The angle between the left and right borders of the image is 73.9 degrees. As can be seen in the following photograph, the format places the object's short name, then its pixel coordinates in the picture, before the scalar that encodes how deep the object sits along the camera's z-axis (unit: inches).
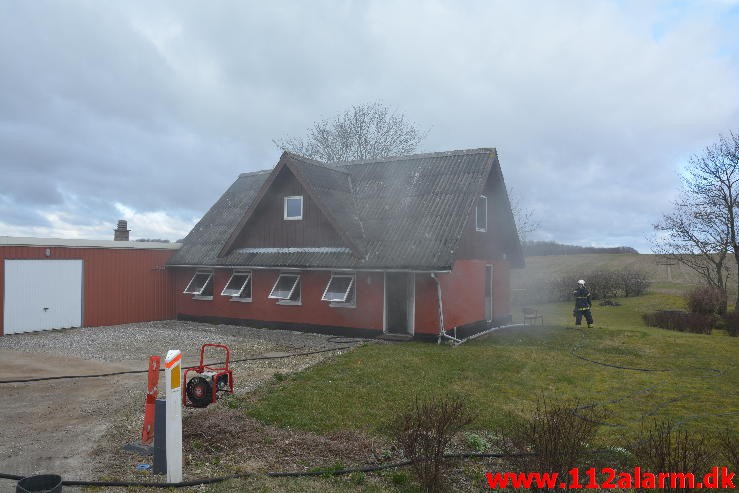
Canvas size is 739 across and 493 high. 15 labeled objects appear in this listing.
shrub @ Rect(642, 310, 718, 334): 845.8
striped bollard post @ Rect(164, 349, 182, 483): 231.3
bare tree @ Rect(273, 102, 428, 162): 1525.6
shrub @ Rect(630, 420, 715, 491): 187.2
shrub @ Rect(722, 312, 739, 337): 822.0
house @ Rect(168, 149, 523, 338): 639.1
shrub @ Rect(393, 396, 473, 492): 224.1
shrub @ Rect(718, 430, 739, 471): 213.2
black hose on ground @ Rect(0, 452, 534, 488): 227.0
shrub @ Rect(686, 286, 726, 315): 956.6
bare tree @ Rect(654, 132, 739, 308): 1039.6
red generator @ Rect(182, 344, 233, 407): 347.9
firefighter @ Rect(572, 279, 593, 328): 786.7
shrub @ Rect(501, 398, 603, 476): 207.9
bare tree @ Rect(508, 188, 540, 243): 1823.9
